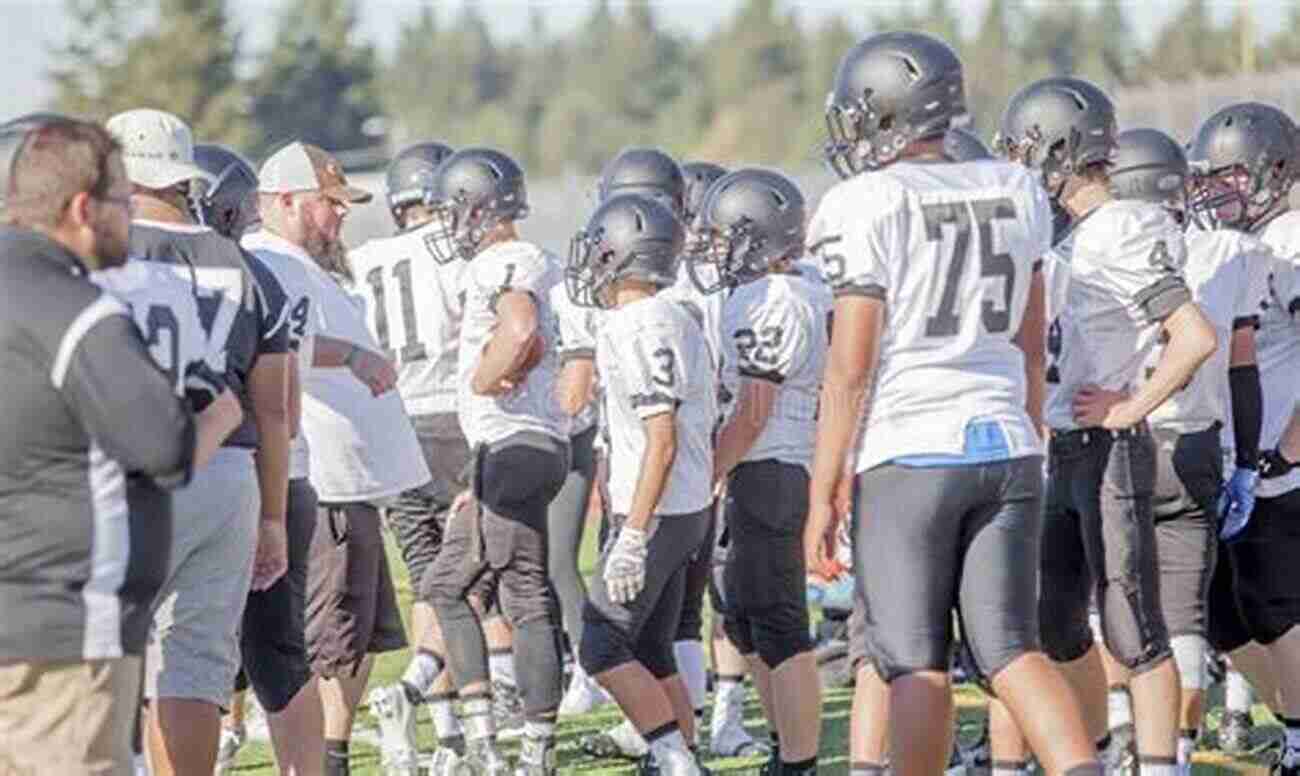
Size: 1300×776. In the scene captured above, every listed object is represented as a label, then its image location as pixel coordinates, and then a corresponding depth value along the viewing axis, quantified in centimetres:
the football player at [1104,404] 1537
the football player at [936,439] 1330
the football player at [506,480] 1834
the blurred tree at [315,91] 14262
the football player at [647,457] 1628
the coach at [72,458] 1091
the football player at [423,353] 2003
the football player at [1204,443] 1636
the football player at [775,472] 1752
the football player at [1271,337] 1705
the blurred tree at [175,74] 12562
